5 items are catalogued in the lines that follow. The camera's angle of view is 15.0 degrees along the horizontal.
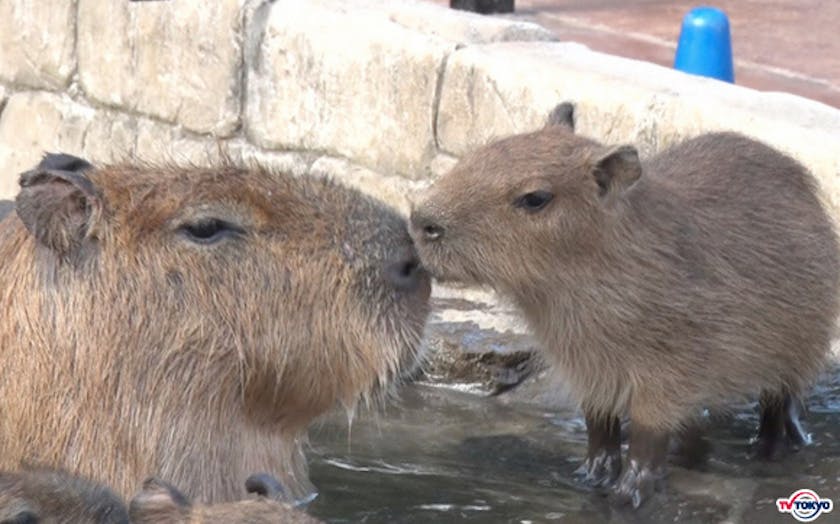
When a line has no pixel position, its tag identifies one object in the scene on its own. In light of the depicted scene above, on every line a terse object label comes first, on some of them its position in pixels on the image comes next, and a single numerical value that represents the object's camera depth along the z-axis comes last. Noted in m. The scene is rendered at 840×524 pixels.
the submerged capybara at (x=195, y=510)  5.69
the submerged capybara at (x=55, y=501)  5.79
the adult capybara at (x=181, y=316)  6.37
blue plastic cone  12.38
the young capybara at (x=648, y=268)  8.00
